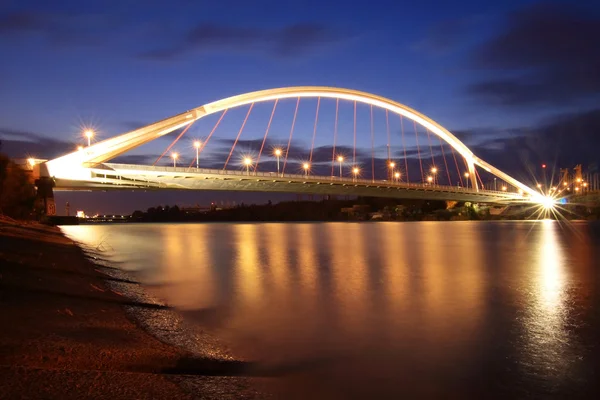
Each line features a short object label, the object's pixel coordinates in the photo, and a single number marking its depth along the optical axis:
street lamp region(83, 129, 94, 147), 46.53
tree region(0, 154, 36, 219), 33.09
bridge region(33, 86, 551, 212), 46.40
